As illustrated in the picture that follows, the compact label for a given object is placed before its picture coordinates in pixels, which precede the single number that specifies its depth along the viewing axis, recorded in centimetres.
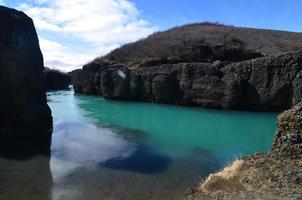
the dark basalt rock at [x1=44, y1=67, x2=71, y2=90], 4897
